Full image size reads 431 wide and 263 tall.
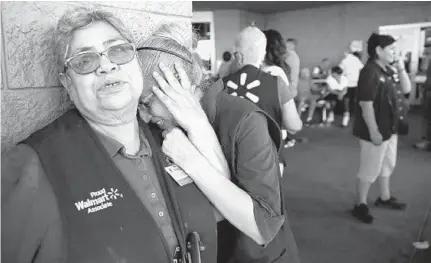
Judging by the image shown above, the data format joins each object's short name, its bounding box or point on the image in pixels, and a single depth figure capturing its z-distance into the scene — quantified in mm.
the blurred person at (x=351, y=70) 9789
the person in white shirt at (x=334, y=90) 9195
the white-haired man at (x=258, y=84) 2551
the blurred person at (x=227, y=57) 6430
